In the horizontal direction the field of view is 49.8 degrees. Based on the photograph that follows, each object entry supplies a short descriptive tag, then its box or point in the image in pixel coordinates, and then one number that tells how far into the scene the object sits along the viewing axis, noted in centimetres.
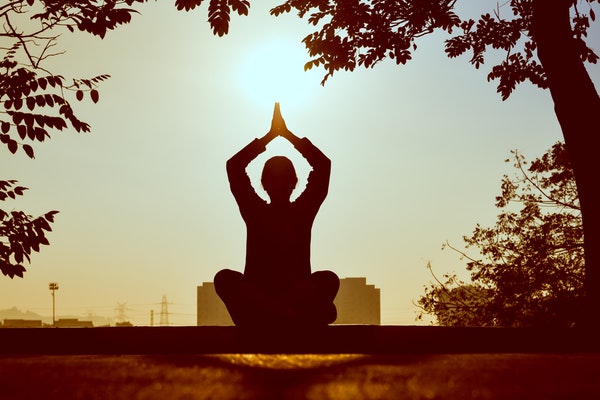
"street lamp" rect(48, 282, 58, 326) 12619
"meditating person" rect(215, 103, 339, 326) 415
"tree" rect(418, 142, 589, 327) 1577
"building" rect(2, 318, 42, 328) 12852
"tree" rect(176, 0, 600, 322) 755
